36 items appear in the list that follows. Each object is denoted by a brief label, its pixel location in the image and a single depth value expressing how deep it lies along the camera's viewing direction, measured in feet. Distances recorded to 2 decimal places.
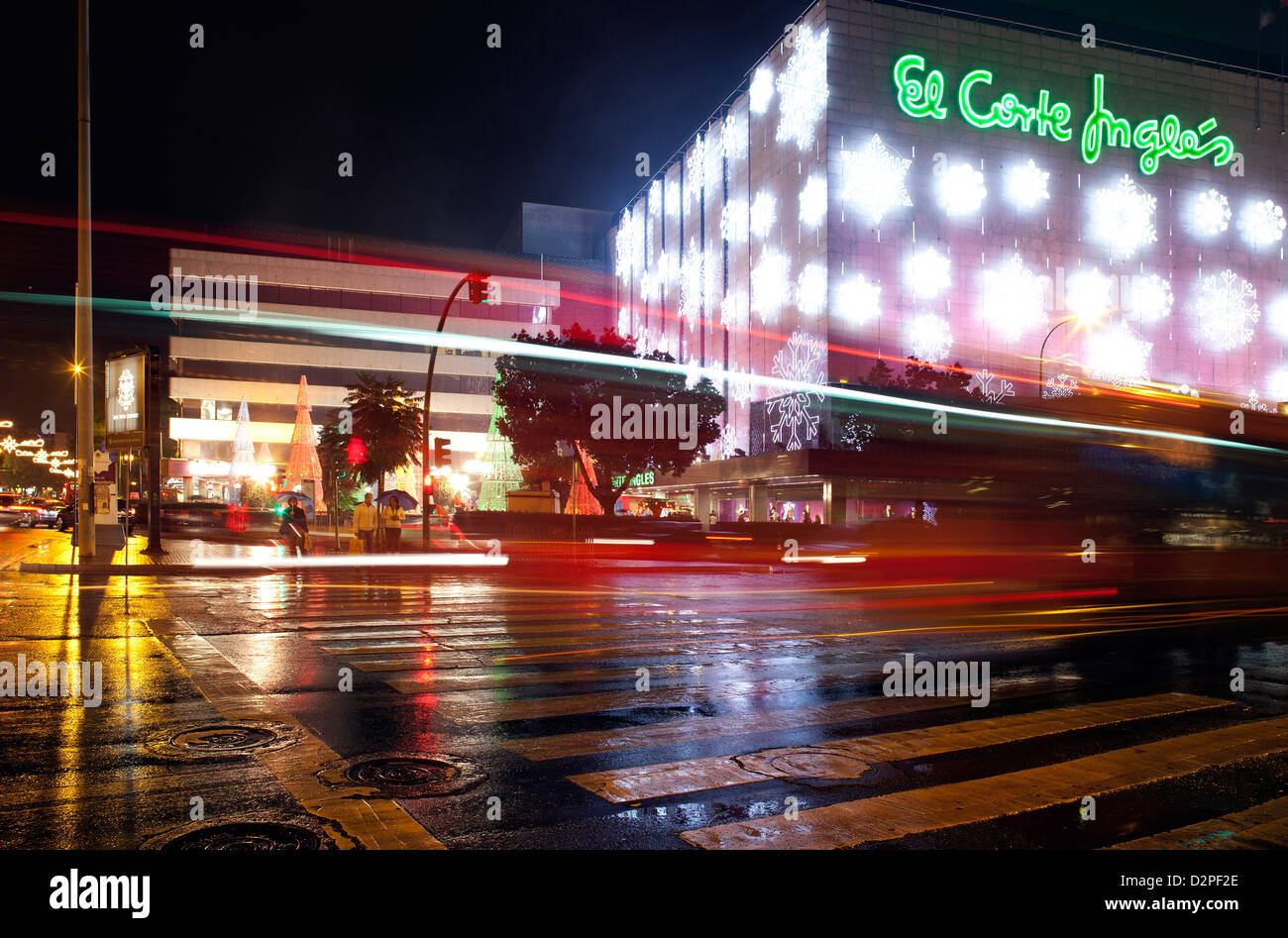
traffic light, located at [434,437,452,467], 87.97
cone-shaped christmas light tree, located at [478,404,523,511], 178.81
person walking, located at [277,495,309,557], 83.20
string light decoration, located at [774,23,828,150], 172.65
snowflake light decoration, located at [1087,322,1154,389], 194.08
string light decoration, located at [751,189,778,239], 189.66
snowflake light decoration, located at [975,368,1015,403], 180.88
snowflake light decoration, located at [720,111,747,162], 207.41
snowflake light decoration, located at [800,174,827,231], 169.78
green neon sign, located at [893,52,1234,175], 176.45
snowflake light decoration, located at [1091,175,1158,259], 195.62
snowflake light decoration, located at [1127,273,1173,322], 197.57
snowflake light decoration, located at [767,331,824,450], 169.27
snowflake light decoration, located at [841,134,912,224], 170.91
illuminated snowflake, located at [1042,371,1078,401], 185.57
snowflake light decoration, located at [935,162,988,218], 180.34
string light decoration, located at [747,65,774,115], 193.72
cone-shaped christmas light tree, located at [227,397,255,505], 213.05
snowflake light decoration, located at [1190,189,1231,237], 207.10
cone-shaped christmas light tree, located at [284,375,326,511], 165.89
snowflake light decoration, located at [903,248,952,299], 175.63
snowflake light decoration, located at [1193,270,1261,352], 205.87
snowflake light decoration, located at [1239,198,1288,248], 212.84
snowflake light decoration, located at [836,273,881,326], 169.17
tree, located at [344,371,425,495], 138.31
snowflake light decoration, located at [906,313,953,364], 175.01
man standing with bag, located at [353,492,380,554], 85.30
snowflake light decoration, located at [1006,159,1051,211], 187.52
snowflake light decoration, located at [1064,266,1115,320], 191.21
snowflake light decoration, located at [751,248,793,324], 184.75
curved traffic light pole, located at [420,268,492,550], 77.77
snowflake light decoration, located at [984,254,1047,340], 183.62
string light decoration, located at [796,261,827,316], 169.48
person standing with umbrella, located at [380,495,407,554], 81.25
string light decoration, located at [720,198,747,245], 205.26
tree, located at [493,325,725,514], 135.74
